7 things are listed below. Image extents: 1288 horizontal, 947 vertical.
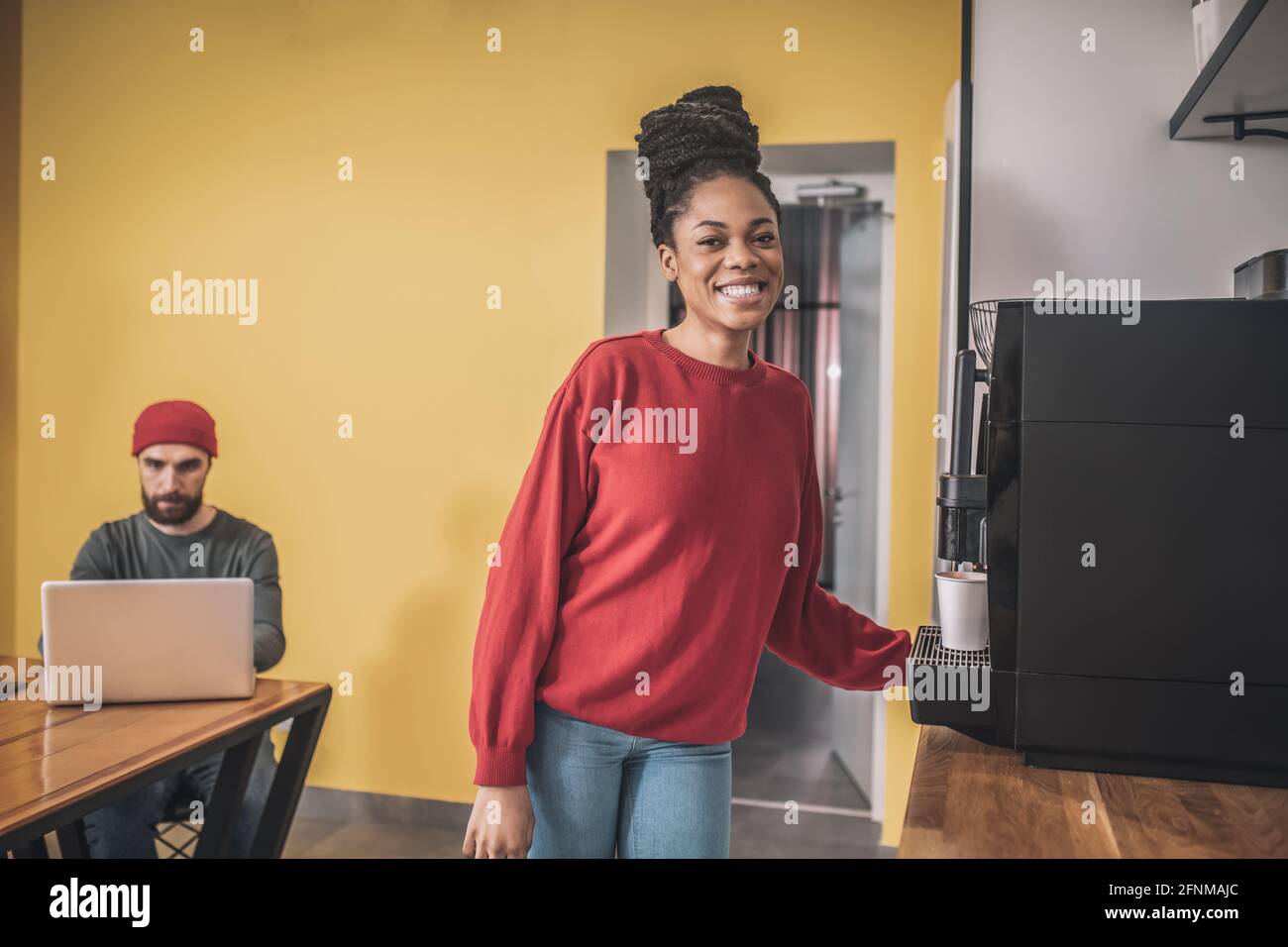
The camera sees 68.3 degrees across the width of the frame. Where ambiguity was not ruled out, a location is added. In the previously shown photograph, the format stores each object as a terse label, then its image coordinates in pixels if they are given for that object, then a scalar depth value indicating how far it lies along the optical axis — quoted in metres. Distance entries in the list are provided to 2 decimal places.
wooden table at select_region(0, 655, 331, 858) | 1.31
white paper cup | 1.13
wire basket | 1.30
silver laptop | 1.64
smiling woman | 1.13
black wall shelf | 1.02
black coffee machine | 0.88
